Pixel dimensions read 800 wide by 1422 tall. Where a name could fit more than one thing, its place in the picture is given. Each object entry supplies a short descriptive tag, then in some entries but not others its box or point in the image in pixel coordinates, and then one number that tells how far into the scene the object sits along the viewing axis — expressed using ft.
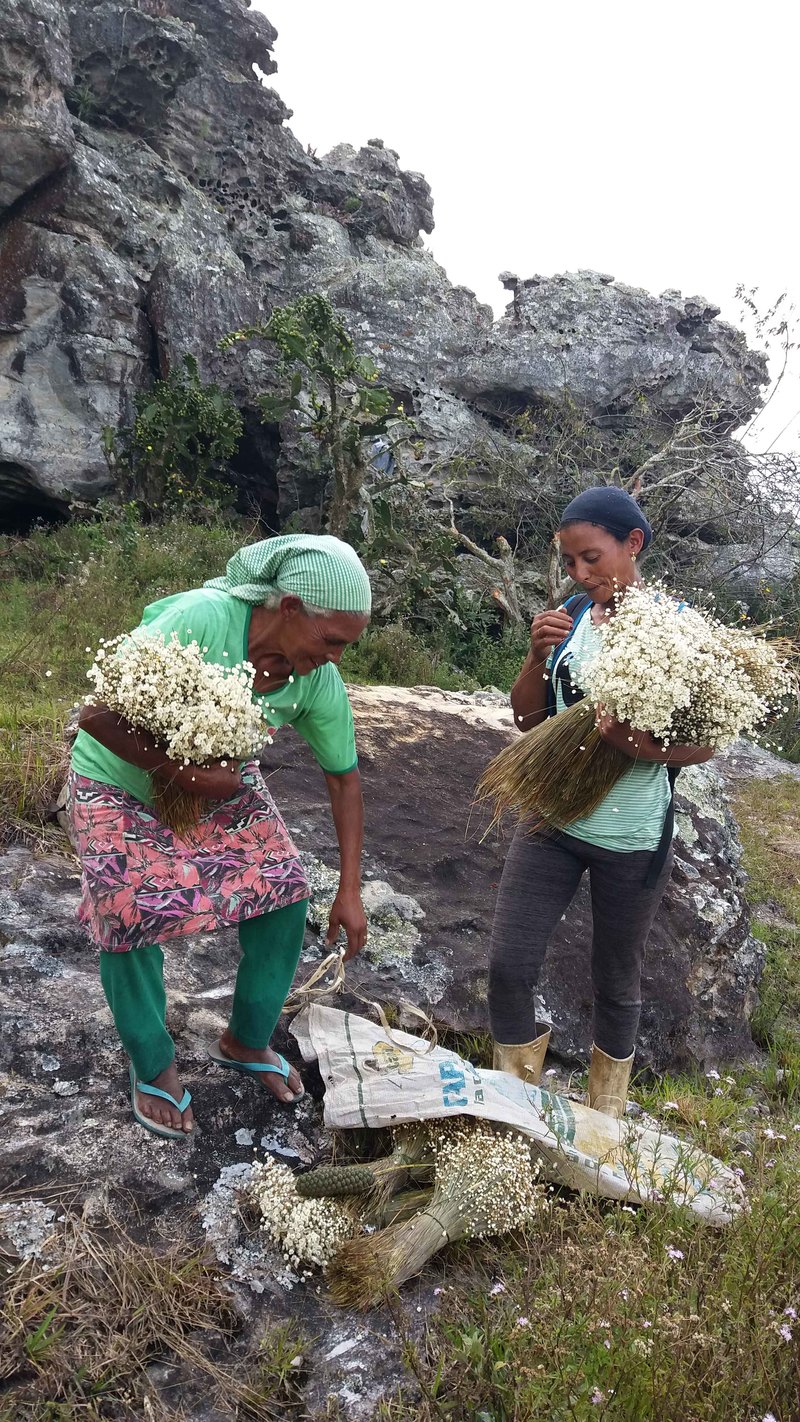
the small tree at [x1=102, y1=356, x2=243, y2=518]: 32.07
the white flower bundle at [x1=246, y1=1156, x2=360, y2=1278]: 6.75
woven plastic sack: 7.07
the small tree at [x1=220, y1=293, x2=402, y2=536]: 29.53
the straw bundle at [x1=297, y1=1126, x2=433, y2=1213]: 7.13
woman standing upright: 7.98
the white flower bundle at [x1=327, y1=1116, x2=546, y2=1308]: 6.58
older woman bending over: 7.15
